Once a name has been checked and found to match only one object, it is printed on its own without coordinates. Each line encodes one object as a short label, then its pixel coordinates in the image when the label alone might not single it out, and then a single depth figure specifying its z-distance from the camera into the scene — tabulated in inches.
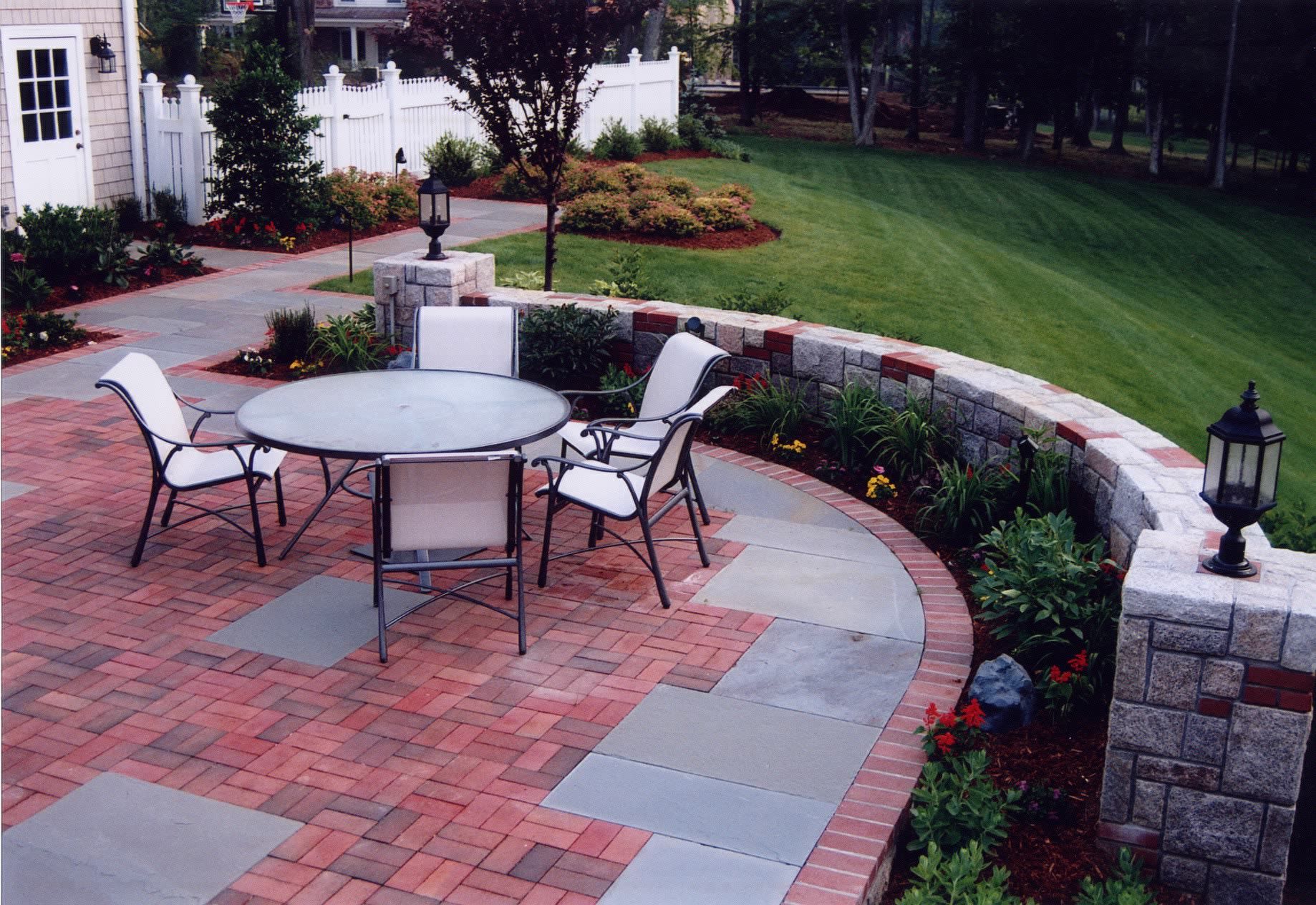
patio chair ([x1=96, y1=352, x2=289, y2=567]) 228.5
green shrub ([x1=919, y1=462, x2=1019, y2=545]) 247.3
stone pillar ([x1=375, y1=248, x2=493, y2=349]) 342.6
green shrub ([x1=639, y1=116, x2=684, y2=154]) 927.0
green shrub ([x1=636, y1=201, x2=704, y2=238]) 585.6
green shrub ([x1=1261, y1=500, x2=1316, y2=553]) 220.2
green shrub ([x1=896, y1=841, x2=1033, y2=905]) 143.6
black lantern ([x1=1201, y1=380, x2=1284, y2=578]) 154.9
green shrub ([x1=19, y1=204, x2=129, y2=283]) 462.0
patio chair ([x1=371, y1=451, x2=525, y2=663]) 195.3
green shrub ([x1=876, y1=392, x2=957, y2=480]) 276.2
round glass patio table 215.9
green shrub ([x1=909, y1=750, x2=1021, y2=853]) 158.2
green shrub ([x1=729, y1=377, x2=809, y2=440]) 299.6
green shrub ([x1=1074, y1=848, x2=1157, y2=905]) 147.6
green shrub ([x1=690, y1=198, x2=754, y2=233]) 609.0
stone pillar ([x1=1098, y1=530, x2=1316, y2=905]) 150.3
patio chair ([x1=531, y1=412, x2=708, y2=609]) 221.3
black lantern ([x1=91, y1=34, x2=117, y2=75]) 561.3
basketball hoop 1411.2
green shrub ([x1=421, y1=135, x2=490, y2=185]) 736.3
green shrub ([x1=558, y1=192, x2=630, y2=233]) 590.6
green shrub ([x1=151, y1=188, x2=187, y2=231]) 582.9
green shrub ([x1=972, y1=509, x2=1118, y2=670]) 191.8
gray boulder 184.1
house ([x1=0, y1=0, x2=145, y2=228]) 518.9
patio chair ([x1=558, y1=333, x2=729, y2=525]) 245.8
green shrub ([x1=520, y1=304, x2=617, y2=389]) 325.7
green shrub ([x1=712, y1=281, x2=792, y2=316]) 372.2
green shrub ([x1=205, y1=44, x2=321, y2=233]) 568.1
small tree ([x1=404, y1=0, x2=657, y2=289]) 389.7
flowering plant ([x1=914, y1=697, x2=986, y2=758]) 174.1
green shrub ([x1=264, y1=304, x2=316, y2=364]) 358.6
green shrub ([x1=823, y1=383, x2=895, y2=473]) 284.8
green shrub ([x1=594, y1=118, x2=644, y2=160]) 867.4
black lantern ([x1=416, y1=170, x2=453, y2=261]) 330.6
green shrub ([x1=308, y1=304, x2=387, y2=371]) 341.7
